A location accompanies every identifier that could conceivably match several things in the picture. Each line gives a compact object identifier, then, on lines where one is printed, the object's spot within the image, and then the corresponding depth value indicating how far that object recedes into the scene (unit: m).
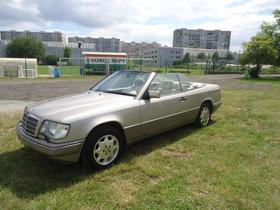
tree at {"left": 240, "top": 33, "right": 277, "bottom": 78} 24.33
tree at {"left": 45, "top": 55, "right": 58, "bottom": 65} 66.53
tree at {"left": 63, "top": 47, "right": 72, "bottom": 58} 68.44
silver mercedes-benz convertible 3.02
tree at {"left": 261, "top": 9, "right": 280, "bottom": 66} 26.98
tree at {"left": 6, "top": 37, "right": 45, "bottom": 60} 69.12
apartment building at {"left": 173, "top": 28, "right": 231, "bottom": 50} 128.62
